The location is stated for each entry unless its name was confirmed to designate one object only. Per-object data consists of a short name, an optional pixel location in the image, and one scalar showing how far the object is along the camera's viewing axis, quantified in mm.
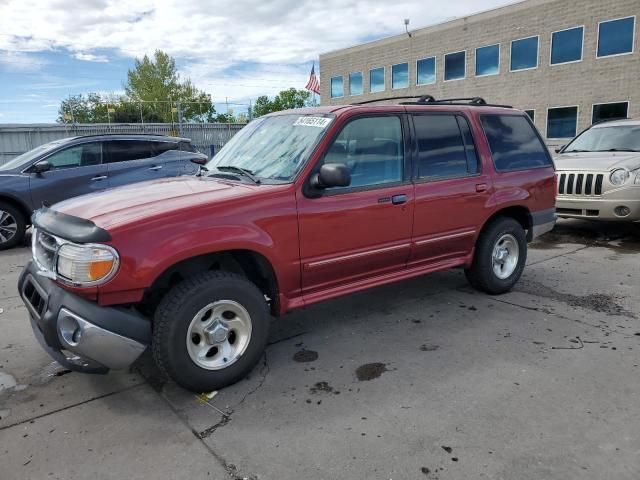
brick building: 21438
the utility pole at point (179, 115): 20541
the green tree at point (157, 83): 62062
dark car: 7781
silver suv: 7020
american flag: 29741
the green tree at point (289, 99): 80488
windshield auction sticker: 3707
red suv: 2816
